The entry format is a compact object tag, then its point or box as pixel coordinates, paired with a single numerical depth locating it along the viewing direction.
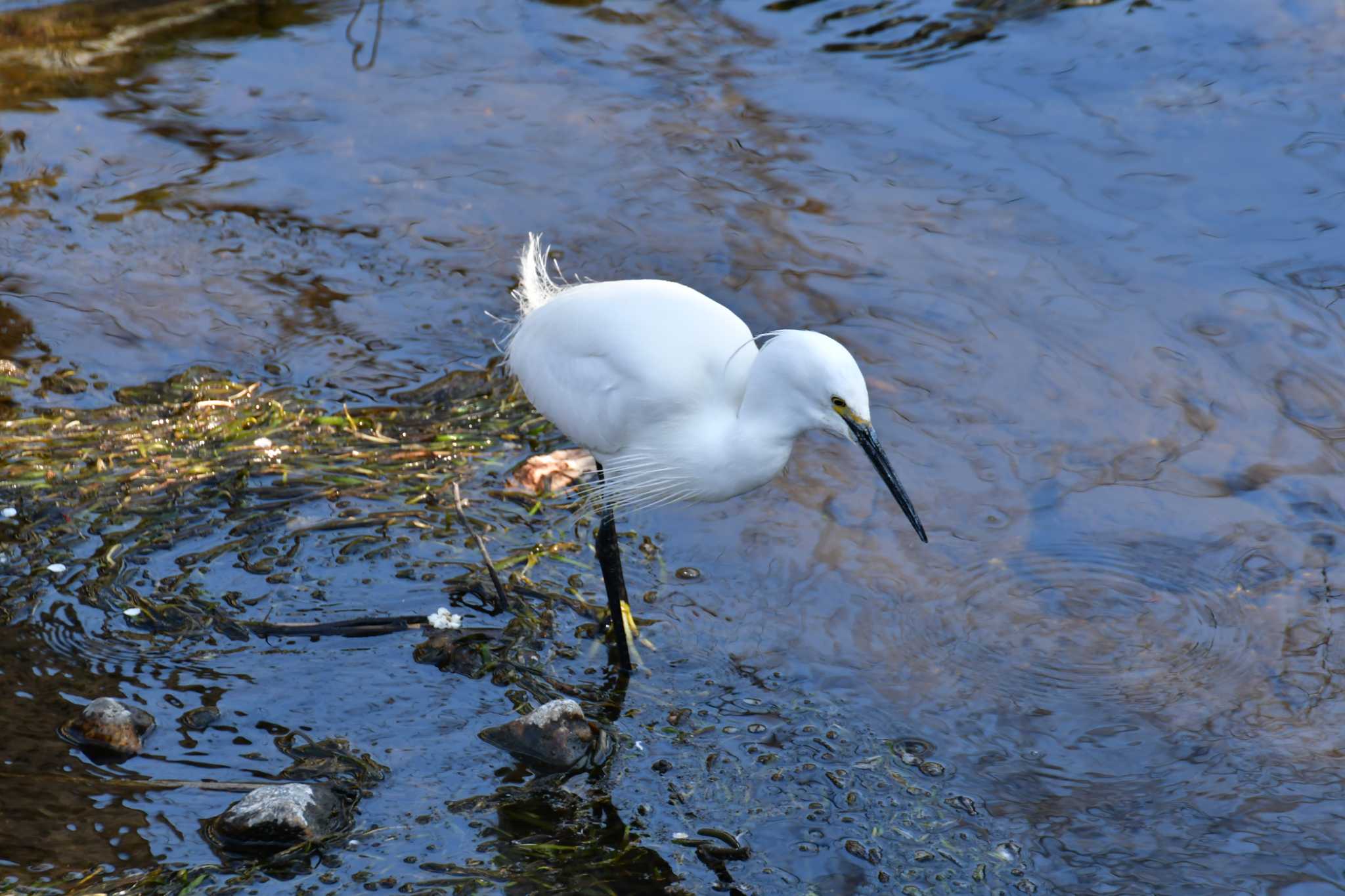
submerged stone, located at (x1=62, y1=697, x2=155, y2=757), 7.67
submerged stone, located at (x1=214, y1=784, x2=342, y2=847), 7.02
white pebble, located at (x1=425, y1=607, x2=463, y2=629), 8.89
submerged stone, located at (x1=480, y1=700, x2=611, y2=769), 7.86
